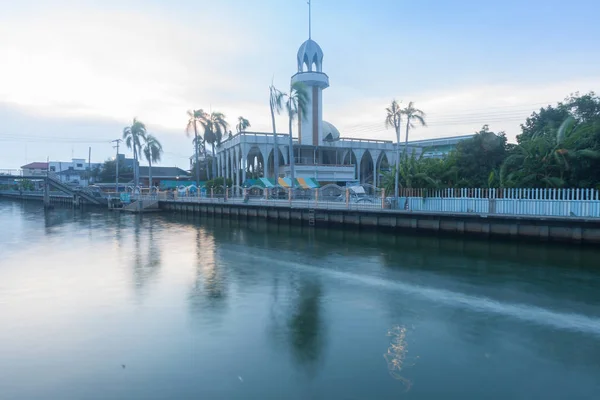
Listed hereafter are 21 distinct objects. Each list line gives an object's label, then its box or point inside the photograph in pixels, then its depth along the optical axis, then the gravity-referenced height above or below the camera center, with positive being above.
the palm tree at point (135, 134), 60.16 +7.08
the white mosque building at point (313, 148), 51.09 +4.71
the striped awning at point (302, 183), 47.30 +0.27
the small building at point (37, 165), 113.34 +5.26
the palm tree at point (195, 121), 53.94 +8.00
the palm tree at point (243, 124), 66.56 +9.39
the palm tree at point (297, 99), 34.38 +6.87
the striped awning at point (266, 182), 44.38 +0.34
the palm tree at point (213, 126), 54.75 +7.49
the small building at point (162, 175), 80.56 +1.96
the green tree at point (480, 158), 26.02 +1.67
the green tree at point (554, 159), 21.25 +1.37
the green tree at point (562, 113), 30.34 +5.23
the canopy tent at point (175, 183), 70.25 +0.35
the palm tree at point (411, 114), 28.47 +4.73
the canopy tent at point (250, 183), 45.55 +0.26
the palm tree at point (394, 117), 28.59 +4.56
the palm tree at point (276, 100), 34.78 +6.87
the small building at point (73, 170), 99.62 +3.70
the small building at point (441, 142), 63.57 +6.98
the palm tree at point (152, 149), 60.38 +5.02
